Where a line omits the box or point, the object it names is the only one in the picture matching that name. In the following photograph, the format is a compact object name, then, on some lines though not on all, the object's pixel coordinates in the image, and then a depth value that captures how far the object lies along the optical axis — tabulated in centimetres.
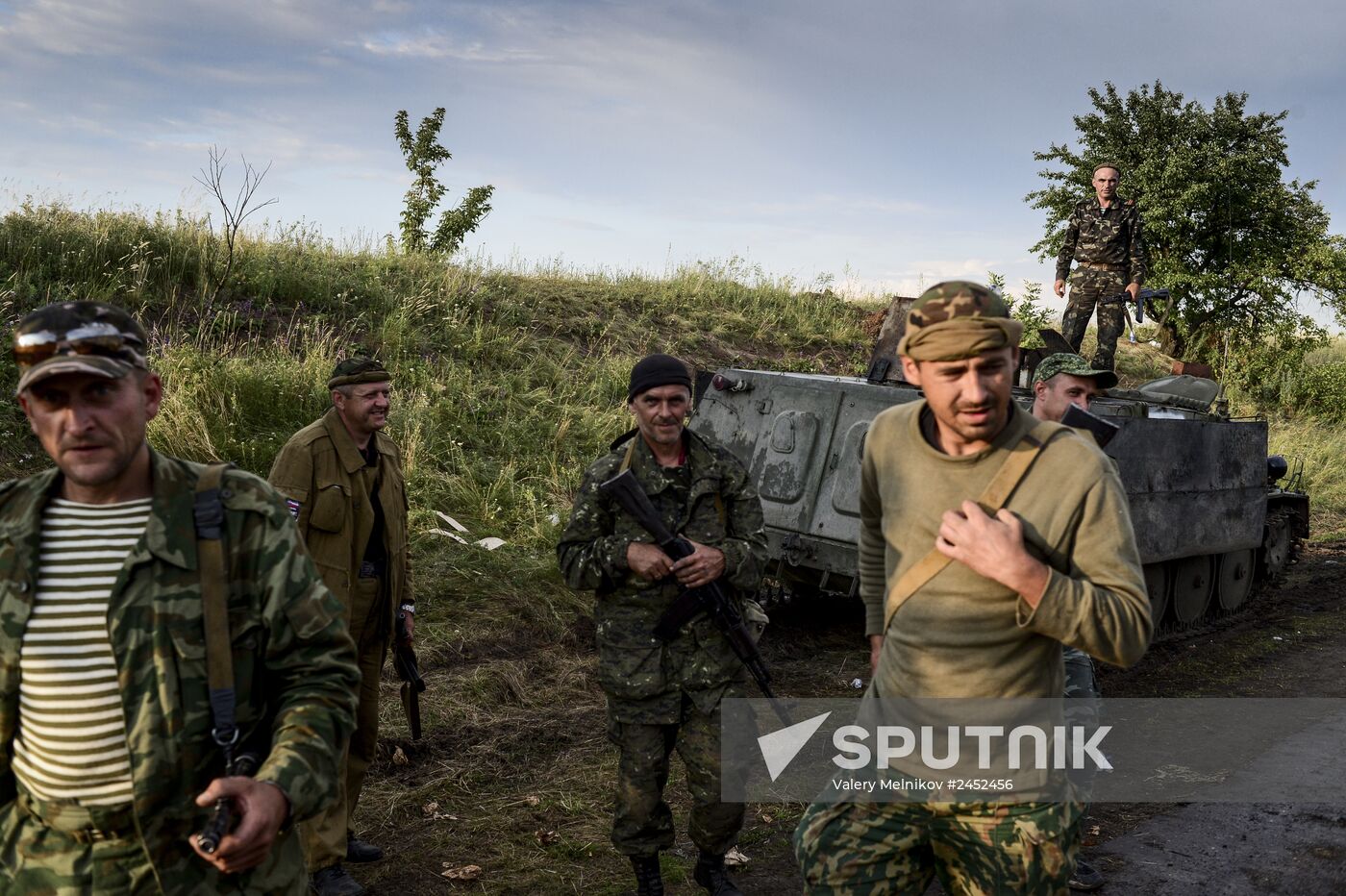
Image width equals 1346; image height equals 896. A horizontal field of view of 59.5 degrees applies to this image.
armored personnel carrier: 823
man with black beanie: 416
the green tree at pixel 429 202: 1734
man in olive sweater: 236
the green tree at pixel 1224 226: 2291
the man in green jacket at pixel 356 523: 454
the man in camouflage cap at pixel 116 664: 199
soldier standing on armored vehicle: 1143
